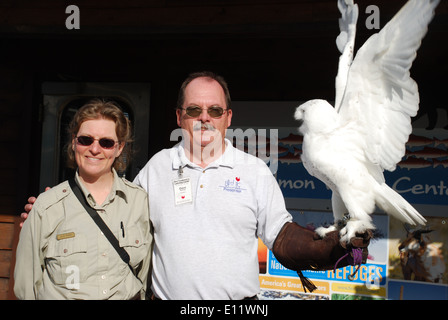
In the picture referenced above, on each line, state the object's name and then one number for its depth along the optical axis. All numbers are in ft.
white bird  5.31
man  5.21
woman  4.76
